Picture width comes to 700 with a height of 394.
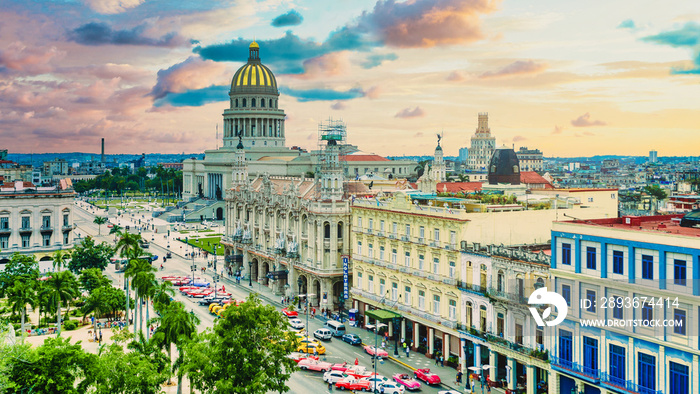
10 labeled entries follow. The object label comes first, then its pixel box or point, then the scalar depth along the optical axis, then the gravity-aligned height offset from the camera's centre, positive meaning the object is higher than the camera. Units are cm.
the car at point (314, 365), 5709 -1609
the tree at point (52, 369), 3453 -1011
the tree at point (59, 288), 6619 -1079
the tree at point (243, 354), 4147 -1115
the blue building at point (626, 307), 3756 -787
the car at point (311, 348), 6125 -1570
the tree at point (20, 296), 6469 -1136
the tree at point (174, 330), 4903 -1113
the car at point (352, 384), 5223 -1625
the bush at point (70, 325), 7206 -1568
